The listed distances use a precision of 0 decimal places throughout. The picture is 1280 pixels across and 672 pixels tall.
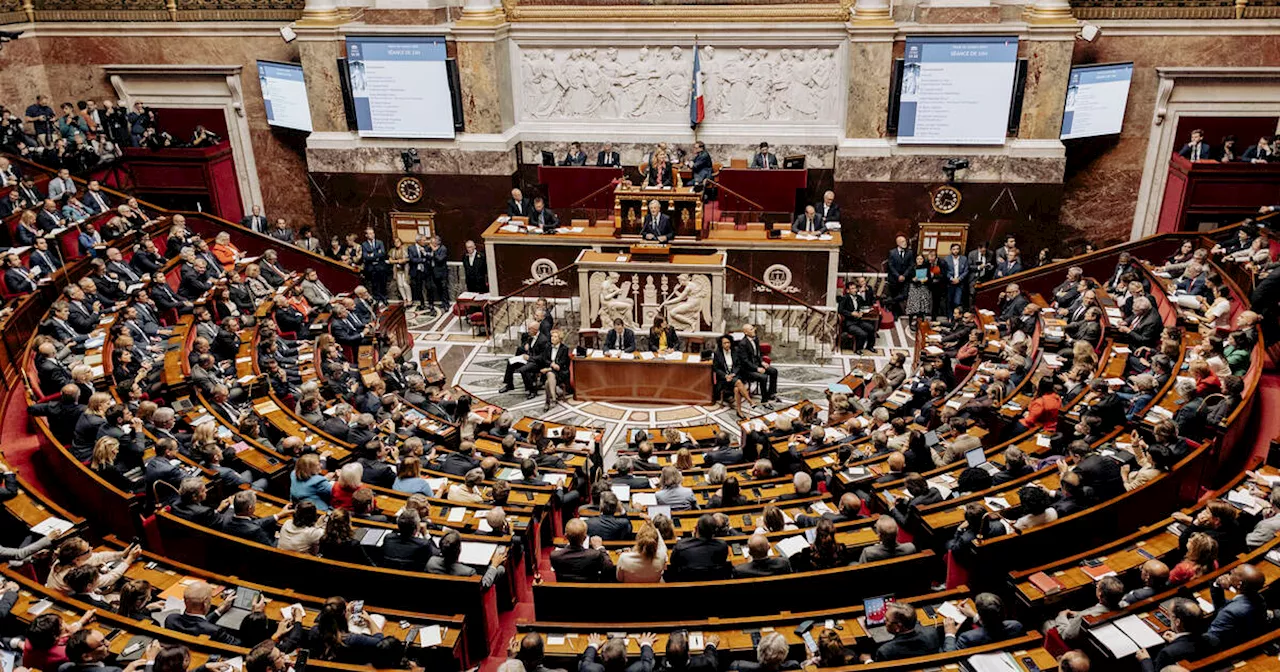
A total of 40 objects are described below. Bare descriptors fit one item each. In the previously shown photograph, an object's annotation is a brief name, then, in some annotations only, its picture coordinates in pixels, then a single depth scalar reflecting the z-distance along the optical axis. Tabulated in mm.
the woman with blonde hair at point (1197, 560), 6677
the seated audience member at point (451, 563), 7281
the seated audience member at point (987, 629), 6371
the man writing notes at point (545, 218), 16812
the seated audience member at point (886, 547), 7320
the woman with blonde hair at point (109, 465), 8438
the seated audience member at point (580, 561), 7320
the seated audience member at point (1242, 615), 6055
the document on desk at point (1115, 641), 6043
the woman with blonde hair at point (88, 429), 9102
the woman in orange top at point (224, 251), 15805
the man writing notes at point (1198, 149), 16656
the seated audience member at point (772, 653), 6082
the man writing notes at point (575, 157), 18266
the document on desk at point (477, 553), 7551
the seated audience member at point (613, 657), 6109
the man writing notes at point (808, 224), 16438
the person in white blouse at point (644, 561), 7230
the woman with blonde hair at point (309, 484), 8453
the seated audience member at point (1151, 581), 6523
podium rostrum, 16156
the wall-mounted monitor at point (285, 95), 18641
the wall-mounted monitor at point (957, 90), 16312
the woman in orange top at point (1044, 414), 10078
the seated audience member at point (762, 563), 7312
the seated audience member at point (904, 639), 6328
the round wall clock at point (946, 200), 17234
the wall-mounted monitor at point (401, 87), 17688
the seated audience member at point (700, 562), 7352
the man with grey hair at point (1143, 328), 11664
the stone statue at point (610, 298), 14984
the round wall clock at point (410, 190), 18516
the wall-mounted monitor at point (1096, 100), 16656
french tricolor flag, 17797
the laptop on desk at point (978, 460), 9023
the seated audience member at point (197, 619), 6557
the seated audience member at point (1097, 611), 6301
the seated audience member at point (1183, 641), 5949
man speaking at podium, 15828
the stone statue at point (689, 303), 14773
